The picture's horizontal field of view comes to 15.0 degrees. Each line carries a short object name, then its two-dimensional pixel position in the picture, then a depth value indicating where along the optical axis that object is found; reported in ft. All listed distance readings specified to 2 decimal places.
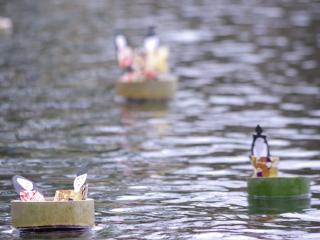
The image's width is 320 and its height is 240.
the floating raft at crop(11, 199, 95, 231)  42.42
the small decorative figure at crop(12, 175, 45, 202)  43.21
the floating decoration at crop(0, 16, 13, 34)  139.03
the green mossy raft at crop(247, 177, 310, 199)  50.09
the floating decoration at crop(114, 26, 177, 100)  84.58
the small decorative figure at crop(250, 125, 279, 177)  49.67
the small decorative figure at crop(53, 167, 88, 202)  43.29
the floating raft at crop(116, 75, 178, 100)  86.69
